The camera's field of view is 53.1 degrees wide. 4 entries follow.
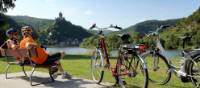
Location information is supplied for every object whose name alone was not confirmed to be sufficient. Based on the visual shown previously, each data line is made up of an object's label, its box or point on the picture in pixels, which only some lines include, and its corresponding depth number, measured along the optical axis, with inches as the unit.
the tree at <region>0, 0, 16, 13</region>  711.4
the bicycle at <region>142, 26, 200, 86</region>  148.3
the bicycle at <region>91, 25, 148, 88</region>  146.4
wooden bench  172.1
